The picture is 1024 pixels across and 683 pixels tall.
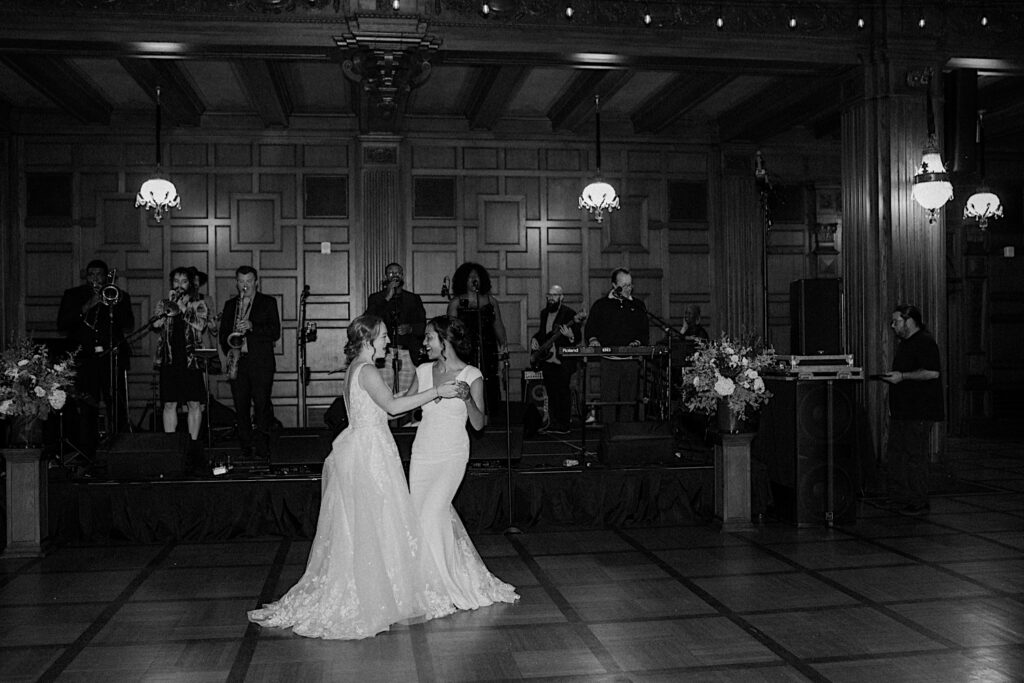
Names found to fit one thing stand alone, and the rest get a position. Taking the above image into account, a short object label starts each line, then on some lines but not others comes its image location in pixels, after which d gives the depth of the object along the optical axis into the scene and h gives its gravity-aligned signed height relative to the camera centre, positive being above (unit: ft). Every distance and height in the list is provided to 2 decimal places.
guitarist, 32.14 -0.38
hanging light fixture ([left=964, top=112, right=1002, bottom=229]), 36.35 +5.51
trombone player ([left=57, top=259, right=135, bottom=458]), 26.50 +0.70
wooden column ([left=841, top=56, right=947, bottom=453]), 27.68 +3.58
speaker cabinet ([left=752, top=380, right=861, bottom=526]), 22.86 -2.52
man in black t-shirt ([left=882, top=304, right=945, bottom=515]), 23.63 -1.42
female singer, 28.81 +1.28
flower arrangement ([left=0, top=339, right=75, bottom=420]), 20.58 -0.61
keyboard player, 28.53 +0.41
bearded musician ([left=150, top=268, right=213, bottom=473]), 25.20 +0.26
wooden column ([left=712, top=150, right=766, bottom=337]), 40.29 +4.22
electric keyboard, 23.93 +0.01
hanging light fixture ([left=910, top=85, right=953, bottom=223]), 26.37 +4.65
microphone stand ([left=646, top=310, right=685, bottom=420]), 24.55 -0.53
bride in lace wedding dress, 14.69 -2.89
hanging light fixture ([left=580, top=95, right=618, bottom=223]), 34.88 +5.75
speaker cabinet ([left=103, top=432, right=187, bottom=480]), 22.61 -2.39
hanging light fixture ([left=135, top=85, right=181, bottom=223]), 32.73 +5.56
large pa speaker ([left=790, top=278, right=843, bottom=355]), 22.62 +0.64
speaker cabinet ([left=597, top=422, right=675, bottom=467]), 23.93 -2.36
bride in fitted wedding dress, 16.08 -1.90
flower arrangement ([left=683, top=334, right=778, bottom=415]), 22.59 -0.64
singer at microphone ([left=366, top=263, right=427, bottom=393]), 28.79 +1.31
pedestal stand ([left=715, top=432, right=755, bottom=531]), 22.68 -3.17
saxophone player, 26.07 +0.14
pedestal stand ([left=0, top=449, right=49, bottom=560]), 20.45 -3.18
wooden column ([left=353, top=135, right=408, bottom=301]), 37.60 +5.99
